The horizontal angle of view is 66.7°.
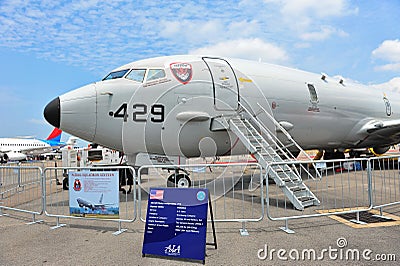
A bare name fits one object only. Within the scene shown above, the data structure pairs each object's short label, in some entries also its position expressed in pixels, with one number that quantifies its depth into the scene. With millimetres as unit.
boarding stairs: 6879
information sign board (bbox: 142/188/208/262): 4184
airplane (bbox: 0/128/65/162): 40312
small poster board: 5641
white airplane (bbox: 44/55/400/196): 7547
